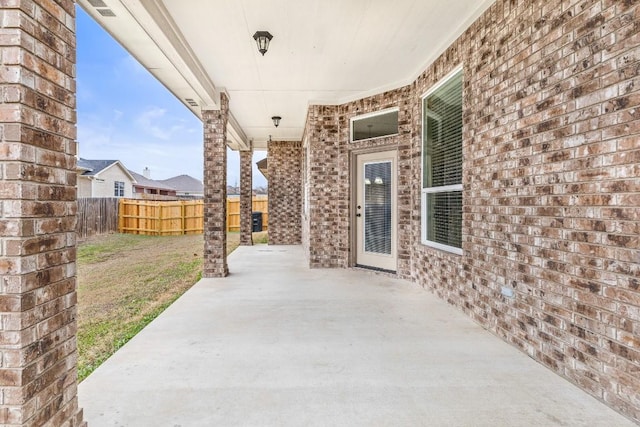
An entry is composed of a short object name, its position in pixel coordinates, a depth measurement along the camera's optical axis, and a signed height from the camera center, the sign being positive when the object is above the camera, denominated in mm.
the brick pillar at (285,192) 9602 +553
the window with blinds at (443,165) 3861 +570
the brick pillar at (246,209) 9539 +76
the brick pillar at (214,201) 5266 +168
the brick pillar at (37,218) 1246 -24
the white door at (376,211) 5455 +6
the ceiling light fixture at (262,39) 3567 +1830
